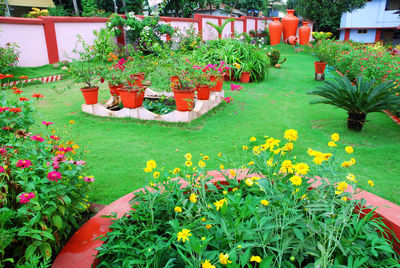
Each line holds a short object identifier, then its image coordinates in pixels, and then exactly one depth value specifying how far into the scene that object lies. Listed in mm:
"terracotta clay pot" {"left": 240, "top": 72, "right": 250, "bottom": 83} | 9500
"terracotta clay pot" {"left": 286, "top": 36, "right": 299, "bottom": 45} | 22062
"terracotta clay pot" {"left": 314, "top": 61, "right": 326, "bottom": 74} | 9719
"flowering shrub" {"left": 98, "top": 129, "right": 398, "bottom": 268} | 1455
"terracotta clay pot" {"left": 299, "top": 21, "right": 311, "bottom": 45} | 23781
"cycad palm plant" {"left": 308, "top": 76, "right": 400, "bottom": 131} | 4793
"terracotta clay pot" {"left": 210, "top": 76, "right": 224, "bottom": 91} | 6605
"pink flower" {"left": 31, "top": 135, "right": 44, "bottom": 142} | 2189
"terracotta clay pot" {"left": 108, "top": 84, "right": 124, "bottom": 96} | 6163
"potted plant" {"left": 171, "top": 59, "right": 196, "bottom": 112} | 5441
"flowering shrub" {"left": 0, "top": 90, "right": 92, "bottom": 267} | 1568
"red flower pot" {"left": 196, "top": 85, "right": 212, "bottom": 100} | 6007
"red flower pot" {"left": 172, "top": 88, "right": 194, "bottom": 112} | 5430
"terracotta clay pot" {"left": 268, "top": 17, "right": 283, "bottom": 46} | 22891
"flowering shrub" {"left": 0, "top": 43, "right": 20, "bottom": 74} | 9269
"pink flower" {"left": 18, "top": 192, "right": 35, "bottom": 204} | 1561
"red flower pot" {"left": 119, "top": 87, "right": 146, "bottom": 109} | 5625
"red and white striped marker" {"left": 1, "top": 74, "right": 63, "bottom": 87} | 9398
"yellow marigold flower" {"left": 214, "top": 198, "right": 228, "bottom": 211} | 1629
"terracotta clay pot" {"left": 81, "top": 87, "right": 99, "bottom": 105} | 5966
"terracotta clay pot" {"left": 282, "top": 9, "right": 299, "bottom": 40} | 23897
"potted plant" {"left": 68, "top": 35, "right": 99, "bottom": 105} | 5898
